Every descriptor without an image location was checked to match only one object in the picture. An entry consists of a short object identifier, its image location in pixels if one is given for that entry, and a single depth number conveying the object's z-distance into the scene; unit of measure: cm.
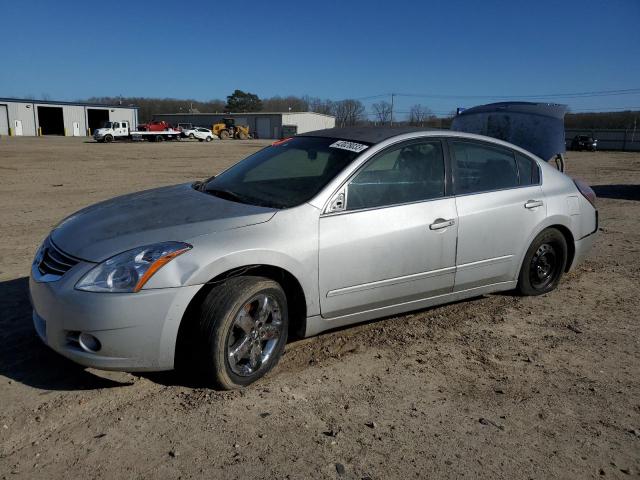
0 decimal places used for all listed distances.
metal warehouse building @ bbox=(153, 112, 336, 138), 8573
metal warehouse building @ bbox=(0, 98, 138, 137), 6169
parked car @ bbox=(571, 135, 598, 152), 4647
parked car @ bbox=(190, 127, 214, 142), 5551
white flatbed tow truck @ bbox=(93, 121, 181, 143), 4725
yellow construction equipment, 6750
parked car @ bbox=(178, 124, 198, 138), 5481
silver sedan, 295
